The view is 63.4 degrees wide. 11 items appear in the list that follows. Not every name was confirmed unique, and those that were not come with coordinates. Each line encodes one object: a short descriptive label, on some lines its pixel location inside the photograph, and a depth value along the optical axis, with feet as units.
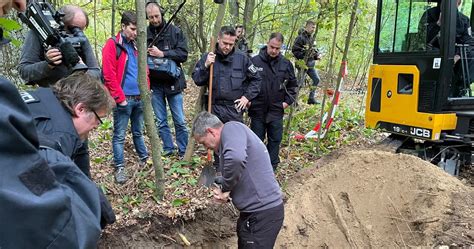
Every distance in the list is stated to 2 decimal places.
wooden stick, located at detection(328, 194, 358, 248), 15.37
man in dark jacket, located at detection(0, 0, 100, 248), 2.65
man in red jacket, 14.30
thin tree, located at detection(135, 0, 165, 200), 11.40
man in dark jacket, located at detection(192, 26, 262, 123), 15.66
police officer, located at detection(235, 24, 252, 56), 21.40
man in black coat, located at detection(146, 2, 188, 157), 16.25
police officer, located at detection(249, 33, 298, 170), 17.92
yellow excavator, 17.87
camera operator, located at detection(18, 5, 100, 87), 10.28
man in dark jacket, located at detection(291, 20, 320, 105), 21.21
